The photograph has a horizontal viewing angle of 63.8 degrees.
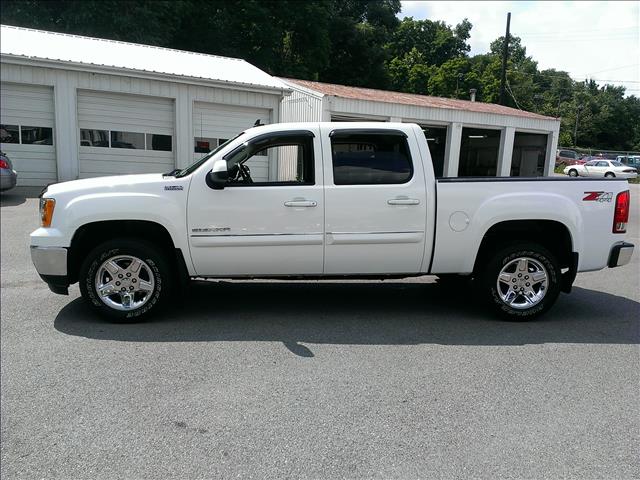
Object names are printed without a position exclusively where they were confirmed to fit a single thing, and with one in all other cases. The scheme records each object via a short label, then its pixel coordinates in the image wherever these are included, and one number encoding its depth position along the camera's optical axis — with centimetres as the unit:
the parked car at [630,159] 4677
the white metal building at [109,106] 1490
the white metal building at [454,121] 2012
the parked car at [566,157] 4666
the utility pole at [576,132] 7719
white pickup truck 487
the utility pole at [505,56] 3300
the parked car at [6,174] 1130
